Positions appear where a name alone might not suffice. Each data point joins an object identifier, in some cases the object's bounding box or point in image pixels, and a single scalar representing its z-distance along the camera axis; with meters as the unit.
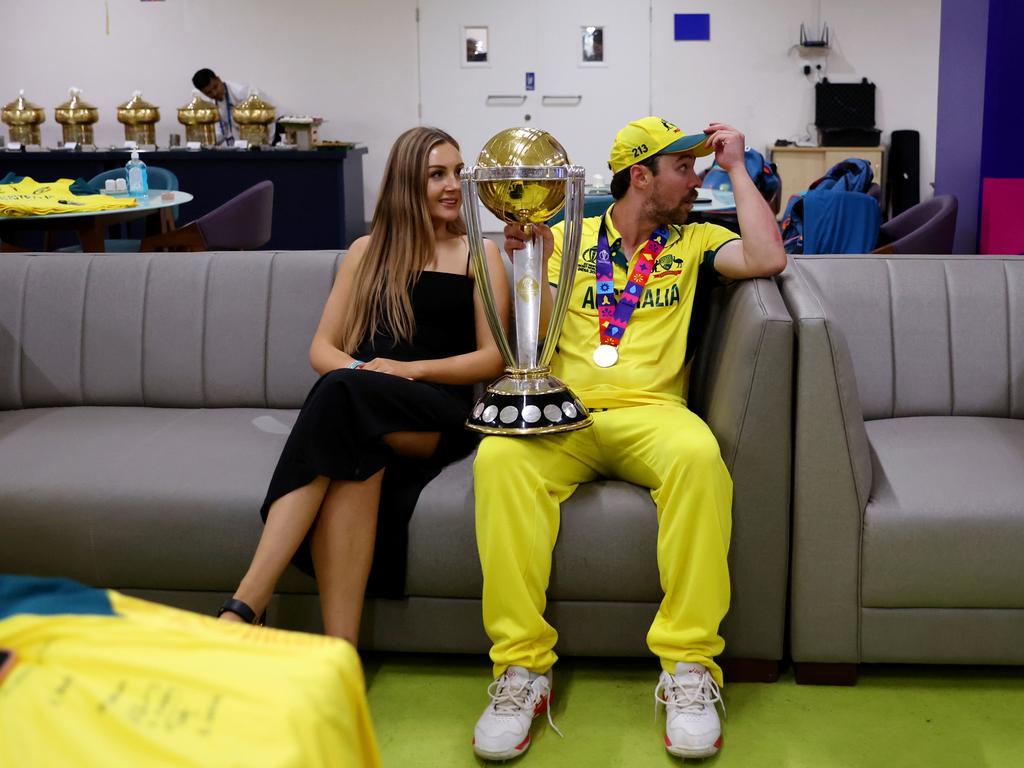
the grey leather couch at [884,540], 2.12
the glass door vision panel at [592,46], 9.09
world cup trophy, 2.12
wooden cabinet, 8.95
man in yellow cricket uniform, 2.04
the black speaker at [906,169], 9.04
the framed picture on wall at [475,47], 9.14
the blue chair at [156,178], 6.00
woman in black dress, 2.12
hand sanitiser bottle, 5.32
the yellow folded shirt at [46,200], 4.09
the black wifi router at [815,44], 8.95
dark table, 7.43
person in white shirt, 8.32
